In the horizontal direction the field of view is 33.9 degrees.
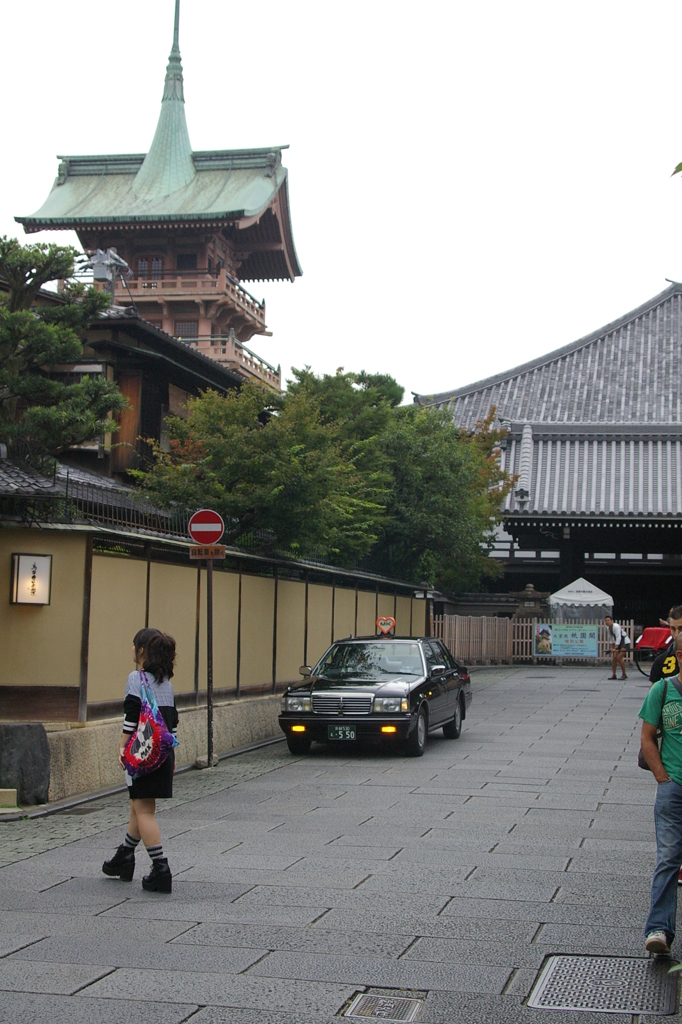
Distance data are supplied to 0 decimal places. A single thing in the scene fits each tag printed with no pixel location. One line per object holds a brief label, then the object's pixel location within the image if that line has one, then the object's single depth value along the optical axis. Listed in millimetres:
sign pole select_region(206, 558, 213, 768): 13742
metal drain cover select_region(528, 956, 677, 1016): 5270
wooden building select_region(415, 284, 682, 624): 37625
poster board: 35781
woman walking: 7492
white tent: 35375
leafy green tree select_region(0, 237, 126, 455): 14273
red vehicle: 23719
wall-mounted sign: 11797
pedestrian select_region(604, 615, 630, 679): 30161
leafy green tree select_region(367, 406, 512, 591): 28062
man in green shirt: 5812
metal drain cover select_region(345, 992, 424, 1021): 5105
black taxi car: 14242
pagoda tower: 41719
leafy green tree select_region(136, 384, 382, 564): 17484
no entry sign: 13984
